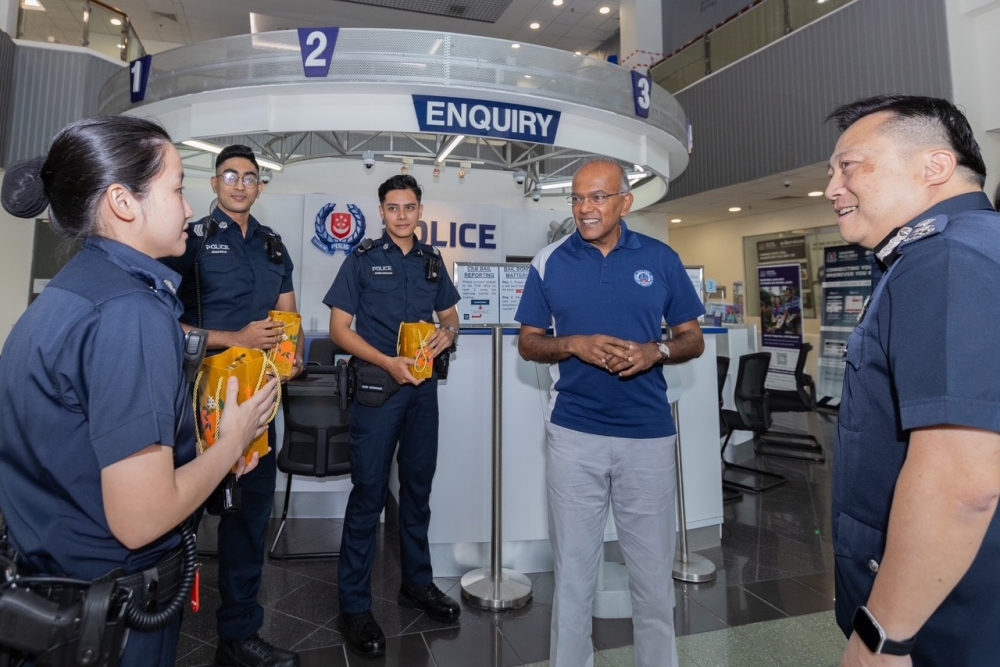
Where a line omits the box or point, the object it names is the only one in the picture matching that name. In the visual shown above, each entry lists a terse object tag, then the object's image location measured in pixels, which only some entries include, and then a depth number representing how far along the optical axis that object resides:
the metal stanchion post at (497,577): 2.47
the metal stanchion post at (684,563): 2.75
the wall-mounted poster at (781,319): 8.71
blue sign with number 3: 3.68
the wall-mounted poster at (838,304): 7.76
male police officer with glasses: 1.89
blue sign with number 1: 3.44
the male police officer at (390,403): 2.16
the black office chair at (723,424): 4.07
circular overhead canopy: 3.13
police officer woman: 0.79
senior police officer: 0.74
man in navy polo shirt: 1.71
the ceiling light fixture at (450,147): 4.77
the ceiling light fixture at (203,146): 3.85
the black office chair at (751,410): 4.51
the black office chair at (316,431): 2.93
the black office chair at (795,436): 5.32
